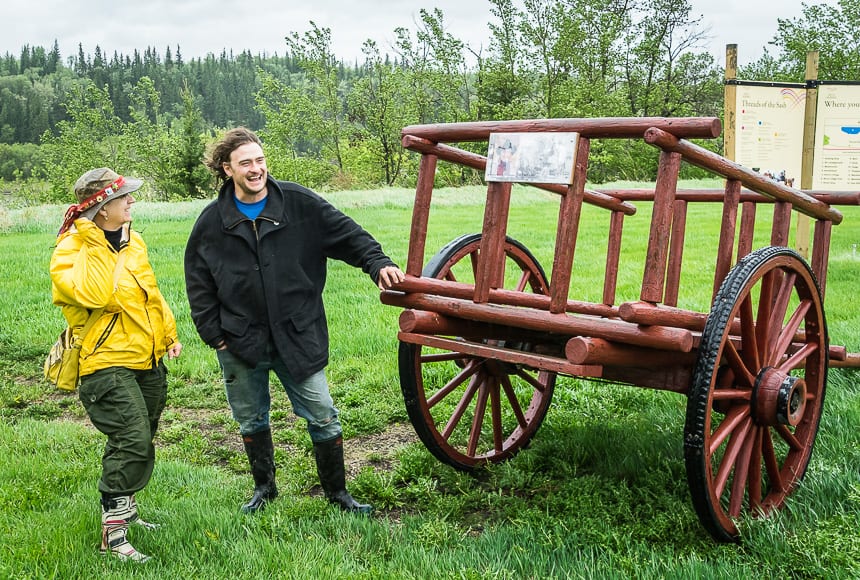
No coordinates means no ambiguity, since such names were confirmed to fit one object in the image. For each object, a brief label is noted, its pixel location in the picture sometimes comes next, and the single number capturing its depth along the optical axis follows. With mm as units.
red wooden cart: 2965
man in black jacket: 3830
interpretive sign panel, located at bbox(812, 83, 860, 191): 7613
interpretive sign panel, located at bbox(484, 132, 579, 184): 3082
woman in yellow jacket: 3504
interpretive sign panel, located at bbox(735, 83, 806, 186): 7695
